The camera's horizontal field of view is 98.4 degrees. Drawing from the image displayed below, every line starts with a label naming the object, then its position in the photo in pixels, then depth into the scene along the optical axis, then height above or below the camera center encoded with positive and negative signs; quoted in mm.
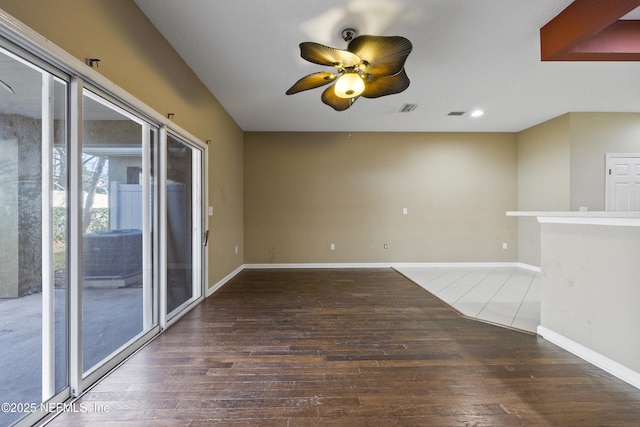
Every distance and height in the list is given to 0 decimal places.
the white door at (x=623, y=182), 4391 +508
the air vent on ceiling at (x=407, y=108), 4129 +1631
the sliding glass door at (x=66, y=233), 1359 -110
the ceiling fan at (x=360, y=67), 1970 +1182
